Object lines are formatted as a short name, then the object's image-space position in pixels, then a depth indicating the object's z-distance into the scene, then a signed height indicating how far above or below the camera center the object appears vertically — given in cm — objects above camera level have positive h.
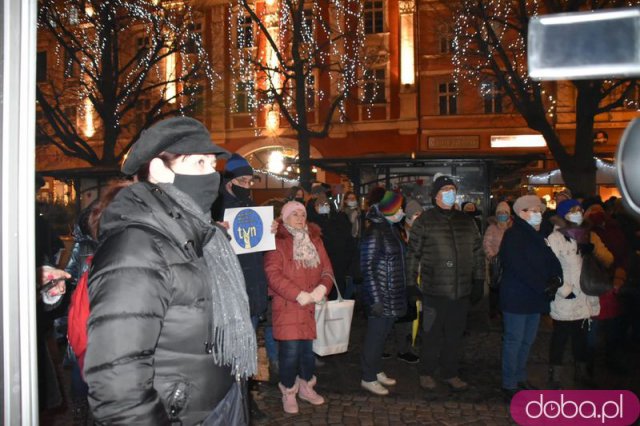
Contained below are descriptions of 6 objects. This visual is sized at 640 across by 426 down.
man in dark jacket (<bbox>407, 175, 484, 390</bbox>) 548 -50
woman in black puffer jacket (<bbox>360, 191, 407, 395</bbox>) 552 -59
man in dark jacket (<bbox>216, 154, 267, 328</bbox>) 495 +17
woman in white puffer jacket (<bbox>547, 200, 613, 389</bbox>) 548 -77
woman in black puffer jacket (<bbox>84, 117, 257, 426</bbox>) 178 -26
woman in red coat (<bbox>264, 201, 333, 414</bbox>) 492 -61
